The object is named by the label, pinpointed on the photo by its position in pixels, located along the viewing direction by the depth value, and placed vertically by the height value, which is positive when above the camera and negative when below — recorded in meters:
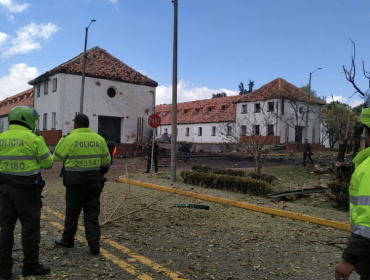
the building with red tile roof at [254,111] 40.56 +4.37
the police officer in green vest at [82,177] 4.80 -0.53
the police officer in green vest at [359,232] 2.11 -0.53
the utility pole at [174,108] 12.98 +1.31
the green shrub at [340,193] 8.52 -1.20
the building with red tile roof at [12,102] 42.09 +4.84
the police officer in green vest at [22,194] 3.91 -0.65
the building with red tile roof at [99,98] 27.84 +3.71
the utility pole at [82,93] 22.75 +2.90
